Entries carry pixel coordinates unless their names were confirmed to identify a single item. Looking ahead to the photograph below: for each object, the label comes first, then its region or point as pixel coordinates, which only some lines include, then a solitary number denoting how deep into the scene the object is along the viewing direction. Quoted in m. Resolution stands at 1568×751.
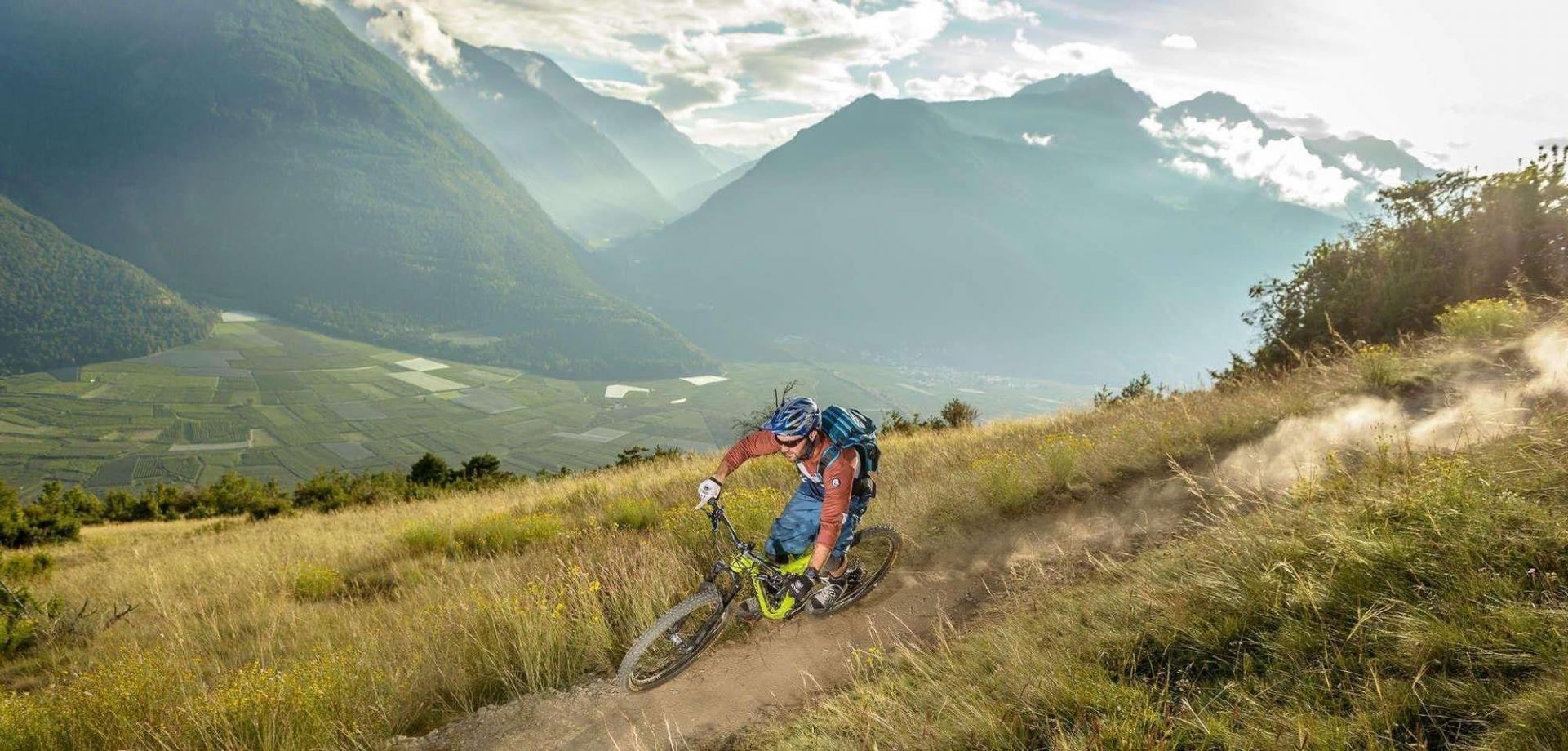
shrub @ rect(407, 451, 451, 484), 29.16
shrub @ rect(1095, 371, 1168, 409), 15.05
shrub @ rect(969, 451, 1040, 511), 8.31
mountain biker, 5.43
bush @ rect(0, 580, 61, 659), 7.80
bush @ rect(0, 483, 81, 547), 19.44
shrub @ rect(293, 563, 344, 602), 9.12
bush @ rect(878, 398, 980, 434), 19.98
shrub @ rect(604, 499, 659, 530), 10.22
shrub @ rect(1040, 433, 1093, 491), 8.57
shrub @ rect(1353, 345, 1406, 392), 9.05
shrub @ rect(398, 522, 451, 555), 10.86
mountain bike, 5.52
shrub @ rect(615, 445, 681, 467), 22.27
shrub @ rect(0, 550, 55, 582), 11.06
